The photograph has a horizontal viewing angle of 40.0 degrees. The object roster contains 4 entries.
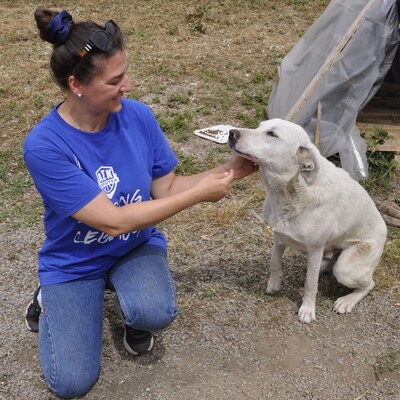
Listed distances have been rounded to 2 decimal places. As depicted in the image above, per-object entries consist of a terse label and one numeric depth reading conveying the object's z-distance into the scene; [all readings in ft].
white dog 10.16
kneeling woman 9.09
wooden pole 17.65
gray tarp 17.44
